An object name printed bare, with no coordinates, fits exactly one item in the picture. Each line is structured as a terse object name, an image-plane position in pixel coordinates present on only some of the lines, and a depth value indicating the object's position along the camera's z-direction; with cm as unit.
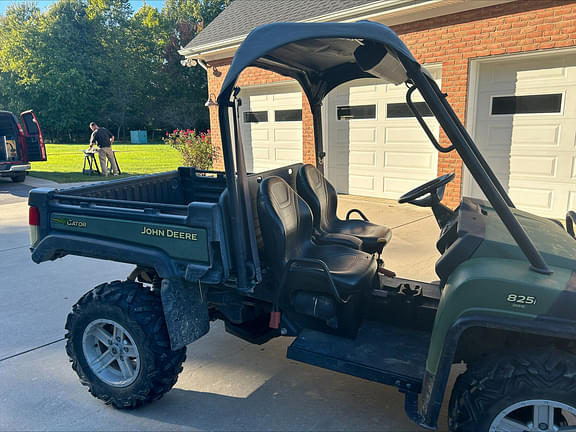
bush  1295
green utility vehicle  202
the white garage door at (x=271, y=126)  1053
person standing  1433
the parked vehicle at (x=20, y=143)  1255
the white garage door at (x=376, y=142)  854
